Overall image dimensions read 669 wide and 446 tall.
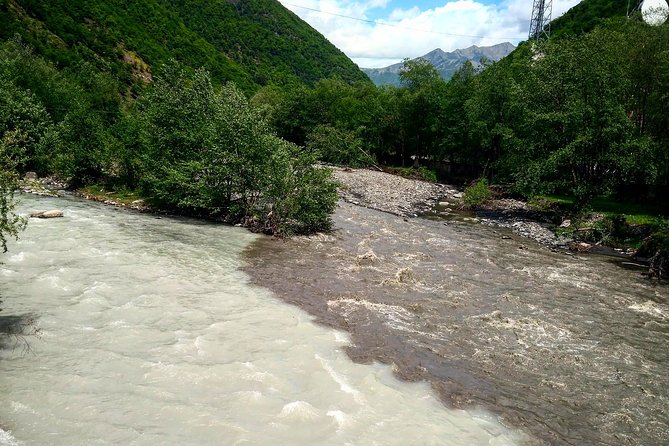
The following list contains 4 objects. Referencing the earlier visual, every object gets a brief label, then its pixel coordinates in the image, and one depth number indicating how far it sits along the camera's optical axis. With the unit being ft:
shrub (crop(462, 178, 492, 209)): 133.80
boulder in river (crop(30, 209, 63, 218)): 79.87
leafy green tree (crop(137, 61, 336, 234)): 84.94
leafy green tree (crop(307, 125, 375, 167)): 211.61
